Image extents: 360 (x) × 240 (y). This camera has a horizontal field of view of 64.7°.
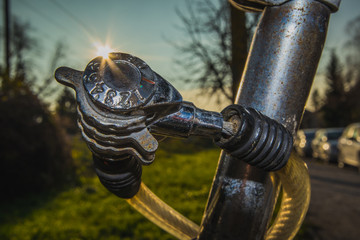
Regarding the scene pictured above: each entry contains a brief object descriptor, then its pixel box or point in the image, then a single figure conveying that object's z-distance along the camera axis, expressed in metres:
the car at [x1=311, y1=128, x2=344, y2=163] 13.83
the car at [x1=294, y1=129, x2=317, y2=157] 18.06
